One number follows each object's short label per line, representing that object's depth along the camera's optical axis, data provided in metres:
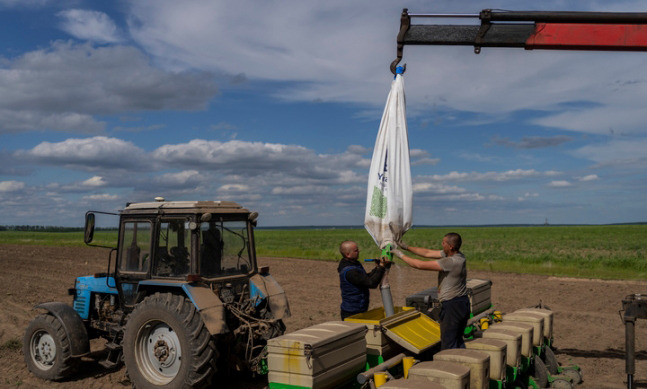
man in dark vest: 7.02
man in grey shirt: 6.23
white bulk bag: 6.38
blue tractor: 6.49
